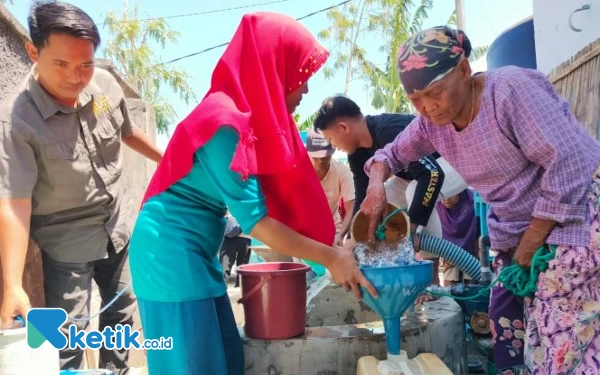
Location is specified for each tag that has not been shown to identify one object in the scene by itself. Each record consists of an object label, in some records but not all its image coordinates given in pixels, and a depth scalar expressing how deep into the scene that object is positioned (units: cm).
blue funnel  188
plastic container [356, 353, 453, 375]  191
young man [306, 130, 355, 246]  441
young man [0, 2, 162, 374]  226
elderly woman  175
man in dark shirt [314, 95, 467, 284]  288
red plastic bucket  214
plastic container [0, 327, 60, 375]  179
